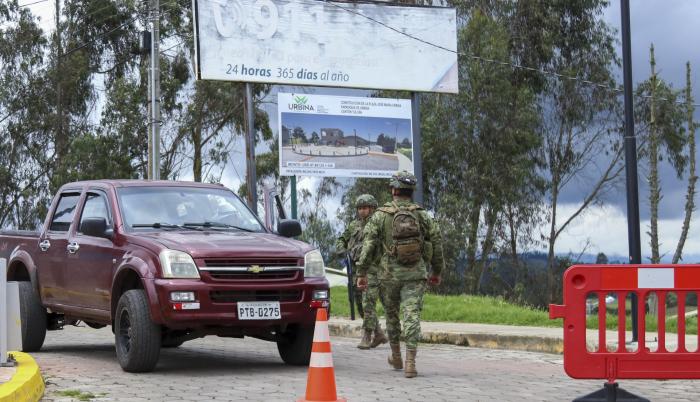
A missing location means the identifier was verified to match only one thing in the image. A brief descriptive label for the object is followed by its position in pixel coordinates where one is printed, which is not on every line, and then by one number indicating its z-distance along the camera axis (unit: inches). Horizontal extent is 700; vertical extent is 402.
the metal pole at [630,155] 468.4
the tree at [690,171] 1647.4
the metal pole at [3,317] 337.4
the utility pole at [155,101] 1194.0
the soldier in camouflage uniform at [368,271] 502.3
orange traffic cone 287.3
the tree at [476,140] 1526.8
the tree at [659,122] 1610.5
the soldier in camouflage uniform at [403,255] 390.9
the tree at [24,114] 1891.0
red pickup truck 367.2
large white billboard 908.6
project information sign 925.2
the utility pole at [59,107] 1881.2
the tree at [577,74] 1632.6
